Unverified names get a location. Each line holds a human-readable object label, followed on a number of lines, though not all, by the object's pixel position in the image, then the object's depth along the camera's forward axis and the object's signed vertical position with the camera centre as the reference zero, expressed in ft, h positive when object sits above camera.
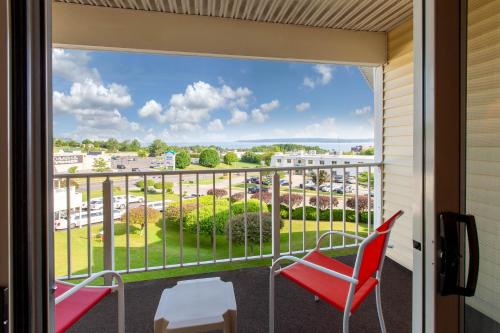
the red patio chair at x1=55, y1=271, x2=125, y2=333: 4.44 -2.63
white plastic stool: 4.74 -2.81
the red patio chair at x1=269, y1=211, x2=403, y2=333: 4.95 -2.51
